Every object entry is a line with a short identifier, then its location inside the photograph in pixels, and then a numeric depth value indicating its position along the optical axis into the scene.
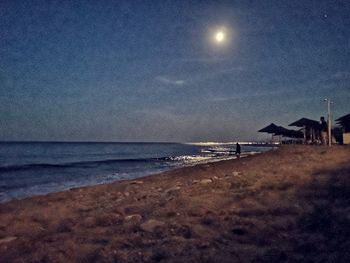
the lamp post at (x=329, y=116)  30.52
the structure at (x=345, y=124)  33.47
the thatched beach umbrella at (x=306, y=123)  35.47
